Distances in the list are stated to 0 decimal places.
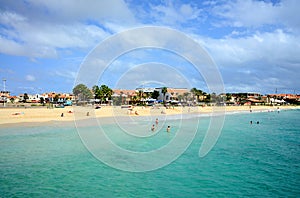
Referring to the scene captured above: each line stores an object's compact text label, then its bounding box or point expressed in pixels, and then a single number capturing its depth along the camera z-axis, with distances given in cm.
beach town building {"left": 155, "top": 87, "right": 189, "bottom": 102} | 8254
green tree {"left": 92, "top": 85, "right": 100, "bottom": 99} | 6631
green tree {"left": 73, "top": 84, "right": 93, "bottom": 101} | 6975
